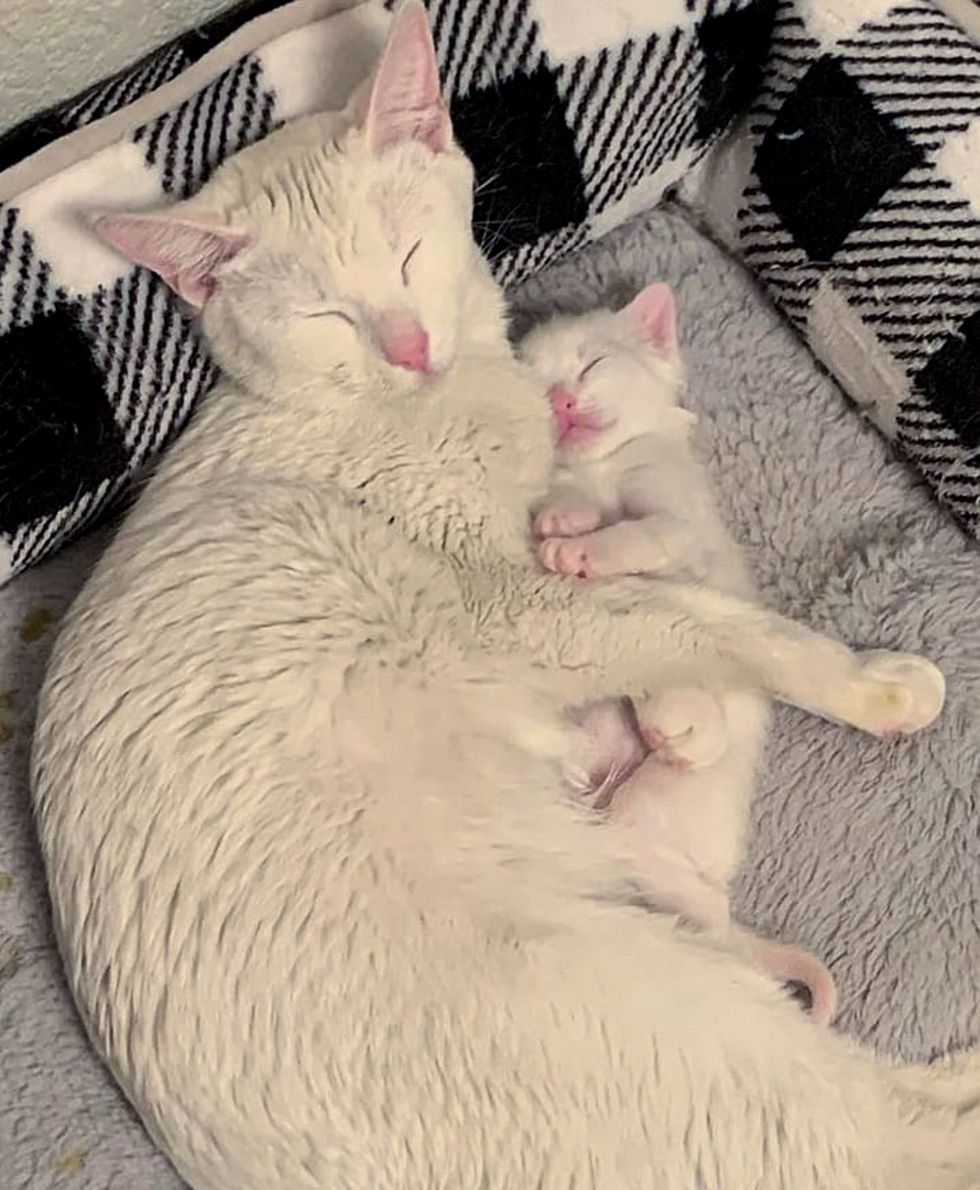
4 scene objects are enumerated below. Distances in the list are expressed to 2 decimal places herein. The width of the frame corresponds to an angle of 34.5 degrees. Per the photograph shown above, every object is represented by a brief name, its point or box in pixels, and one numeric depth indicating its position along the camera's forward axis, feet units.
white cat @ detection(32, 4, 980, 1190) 3.52
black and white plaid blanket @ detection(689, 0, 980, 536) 4.79
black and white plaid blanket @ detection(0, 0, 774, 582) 4.48
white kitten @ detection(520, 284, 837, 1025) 4.24
